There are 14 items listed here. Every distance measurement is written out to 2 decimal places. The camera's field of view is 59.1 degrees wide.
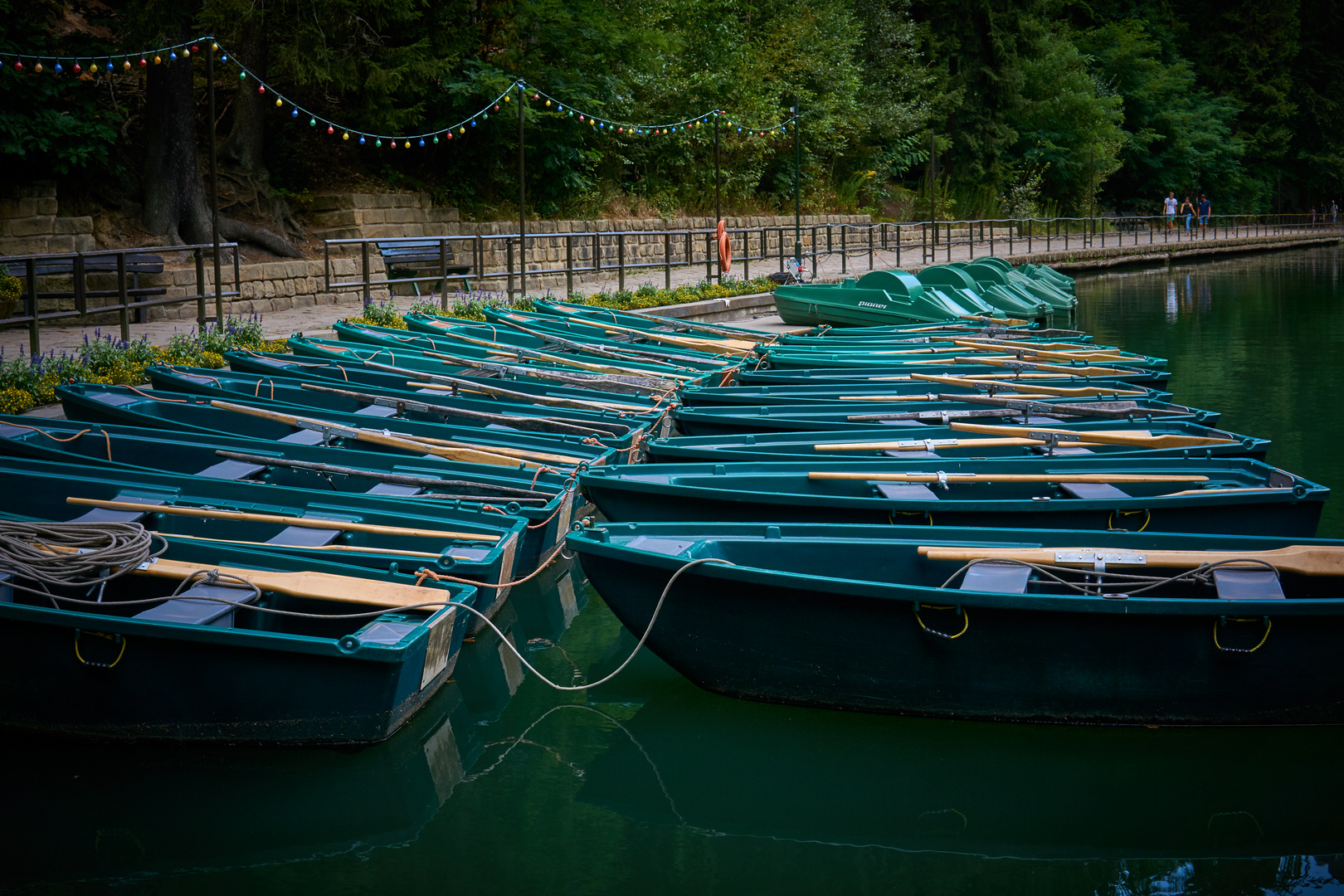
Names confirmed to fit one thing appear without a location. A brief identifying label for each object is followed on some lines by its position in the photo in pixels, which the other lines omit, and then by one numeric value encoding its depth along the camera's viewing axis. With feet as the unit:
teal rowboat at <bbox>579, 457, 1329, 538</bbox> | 19.56
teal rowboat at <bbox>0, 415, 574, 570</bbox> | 20.27
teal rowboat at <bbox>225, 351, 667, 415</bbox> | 28.60
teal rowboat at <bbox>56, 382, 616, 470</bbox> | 23.24
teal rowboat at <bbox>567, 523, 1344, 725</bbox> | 15.20
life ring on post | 63.77
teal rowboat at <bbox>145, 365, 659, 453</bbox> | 25.91
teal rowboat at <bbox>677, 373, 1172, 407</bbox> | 29.07
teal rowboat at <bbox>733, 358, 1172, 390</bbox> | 31.81
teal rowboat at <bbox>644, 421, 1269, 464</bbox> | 22.79
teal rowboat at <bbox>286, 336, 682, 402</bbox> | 30.71
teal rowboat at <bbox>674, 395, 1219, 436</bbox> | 26.07
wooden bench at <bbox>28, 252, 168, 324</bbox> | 36.60
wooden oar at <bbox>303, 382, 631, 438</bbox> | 25.63
